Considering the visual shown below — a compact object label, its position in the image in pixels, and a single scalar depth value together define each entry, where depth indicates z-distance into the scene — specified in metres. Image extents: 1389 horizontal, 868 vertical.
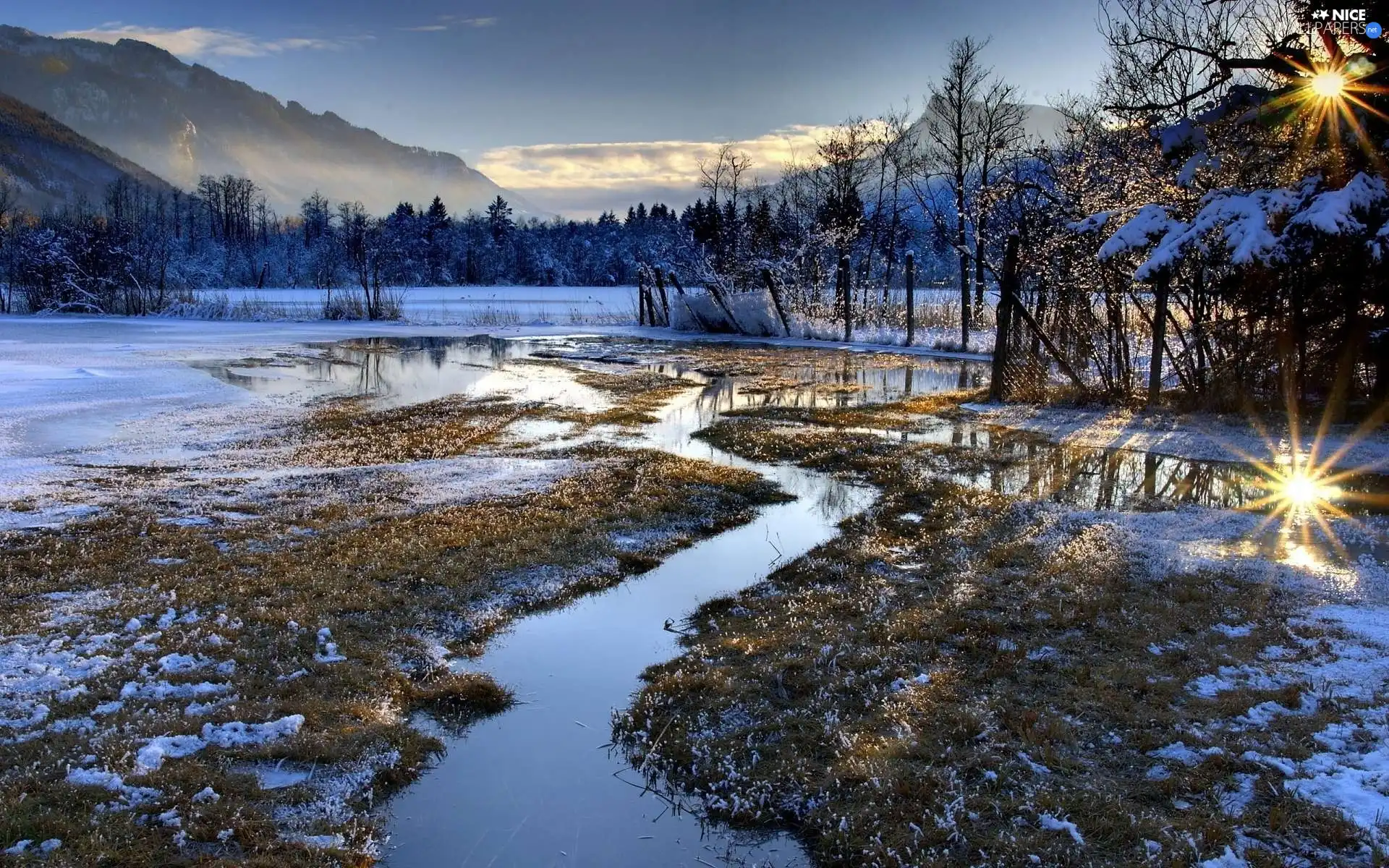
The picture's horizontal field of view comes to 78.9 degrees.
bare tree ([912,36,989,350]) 29.36
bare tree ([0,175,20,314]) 41.34
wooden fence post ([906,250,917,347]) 27.11
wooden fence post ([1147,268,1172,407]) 13.08
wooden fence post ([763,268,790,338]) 30.54
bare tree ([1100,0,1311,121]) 12.13
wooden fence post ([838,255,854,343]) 29.52
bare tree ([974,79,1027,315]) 29.89
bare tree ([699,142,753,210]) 47.28
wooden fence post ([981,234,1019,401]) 15.05
